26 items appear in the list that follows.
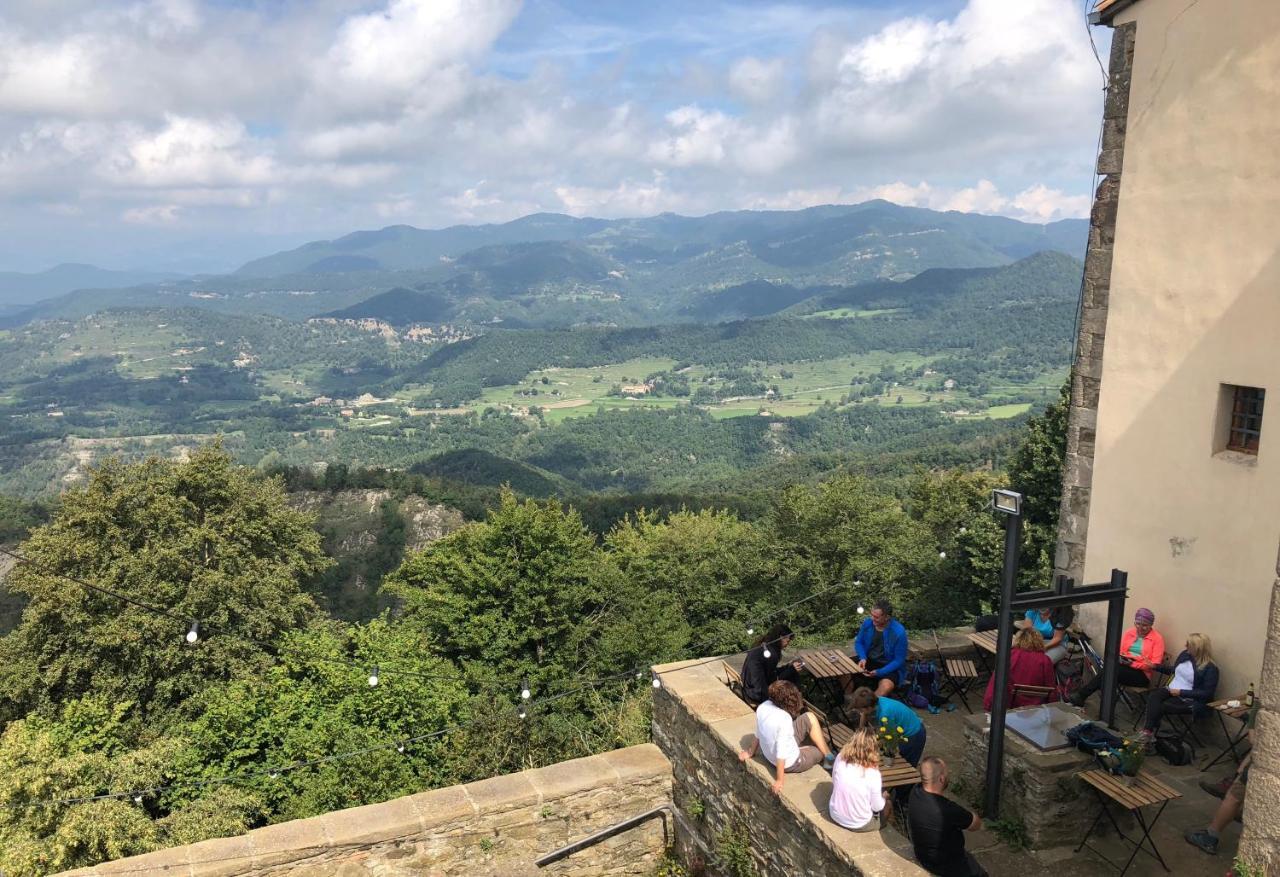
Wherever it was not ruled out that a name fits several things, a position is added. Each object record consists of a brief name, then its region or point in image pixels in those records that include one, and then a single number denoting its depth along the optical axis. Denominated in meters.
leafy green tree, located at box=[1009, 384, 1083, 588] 22.03
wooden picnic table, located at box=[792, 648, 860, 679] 7.65
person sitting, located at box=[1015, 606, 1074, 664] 7.73
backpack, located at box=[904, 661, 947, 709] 7.95
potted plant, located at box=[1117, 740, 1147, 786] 5.24
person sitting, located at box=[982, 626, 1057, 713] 6.99
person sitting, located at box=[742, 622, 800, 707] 7.64
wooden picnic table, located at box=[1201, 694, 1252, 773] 6.25
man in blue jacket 7.62
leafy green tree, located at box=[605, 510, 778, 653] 24.41
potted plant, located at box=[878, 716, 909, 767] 6.09
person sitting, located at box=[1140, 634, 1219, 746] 6.48
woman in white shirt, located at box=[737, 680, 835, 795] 6.14
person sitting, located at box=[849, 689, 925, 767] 6.19
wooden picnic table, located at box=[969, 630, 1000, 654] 8.06
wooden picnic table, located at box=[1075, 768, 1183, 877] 5.06
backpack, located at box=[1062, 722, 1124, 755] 5.47
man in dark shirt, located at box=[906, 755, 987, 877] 4.83
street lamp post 5.43
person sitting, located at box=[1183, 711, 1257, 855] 5.40
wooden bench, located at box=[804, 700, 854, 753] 6.84
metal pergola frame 5.44
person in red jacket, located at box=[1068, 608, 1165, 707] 6.93
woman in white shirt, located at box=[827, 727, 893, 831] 5.30
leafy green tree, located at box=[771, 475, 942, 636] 23.31
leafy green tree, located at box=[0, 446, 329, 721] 19.03
